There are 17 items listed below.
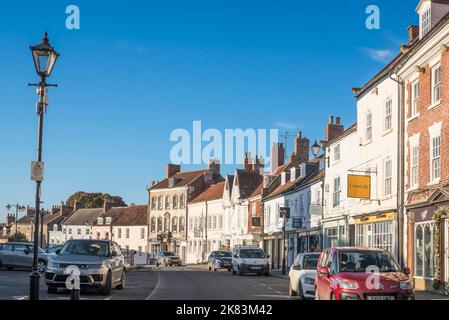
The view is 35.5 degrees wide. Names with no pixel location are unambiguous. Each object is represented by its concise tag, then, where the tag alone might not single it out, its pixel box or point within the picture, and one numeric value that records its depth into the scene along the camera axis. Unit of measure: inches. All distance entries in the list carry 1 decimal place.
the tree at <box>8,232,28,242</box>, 3533.5
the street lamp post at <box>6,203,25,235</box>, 2669.8
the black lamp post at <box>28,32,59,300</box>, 634.8
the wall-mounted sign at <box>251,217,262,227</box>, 2479.1
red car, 621.3
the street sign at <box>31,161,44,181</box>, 631.2
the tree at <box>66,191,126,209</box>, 4881.9
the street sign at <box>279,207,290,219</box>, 1892.2
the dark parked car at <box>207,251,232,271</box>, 2131.8
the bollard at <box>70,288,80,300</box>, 539.4
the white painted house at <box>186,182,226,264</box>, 3201.3
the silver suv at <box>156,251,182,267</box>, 2920.8
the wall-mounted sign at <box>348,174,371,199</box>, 1336.1
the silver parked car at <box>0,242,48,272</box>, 1456.7
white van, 1744.6
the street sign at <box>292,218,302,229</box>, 1999.3
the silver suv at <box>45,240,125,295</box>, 840.3
